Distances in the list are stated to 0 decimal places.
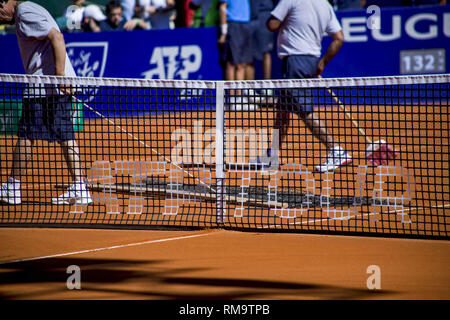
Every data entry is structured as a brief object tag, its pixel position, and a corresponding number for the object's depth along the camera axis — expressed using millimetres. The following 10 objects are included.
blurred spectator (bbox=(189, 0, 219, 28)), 12859
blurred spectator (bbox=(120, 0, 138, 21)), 14047
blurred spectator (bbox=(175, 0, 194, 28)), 14098
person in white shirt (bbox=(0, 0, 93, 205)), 5852
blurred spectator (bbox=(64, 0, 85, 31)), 13398
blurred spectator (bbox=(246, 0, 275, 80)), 12445
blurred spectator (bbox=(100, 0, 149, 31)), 13758
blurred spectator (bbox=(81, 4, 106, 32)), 13699
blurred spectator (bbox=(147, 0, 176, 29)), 14242
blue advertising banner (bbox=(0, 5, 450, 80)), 11789
